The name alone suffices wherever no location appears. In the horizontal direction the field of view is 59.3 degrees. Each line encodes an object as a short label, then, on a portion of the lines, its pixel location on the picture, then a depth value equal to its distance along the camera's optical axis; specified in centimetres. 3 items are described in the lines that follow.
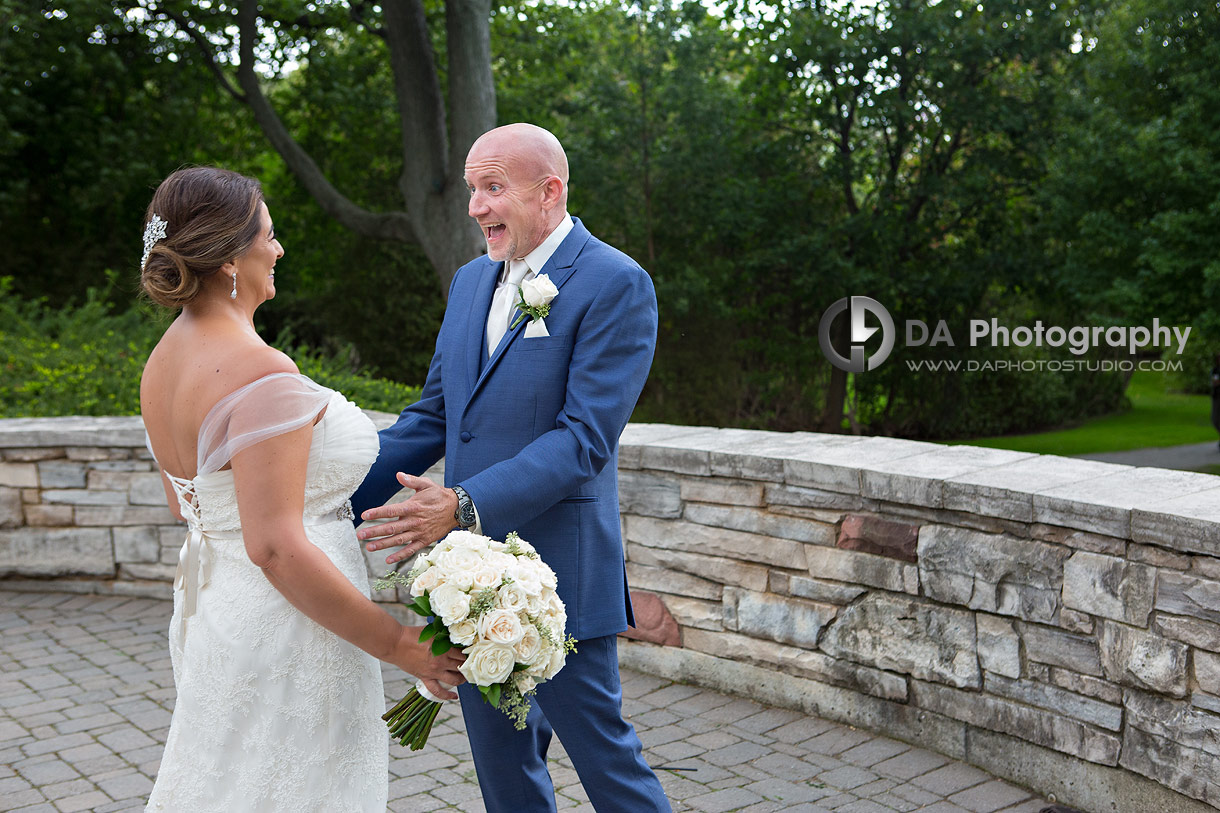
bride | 211
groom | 243
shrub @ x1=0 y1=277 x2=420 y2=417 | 767
